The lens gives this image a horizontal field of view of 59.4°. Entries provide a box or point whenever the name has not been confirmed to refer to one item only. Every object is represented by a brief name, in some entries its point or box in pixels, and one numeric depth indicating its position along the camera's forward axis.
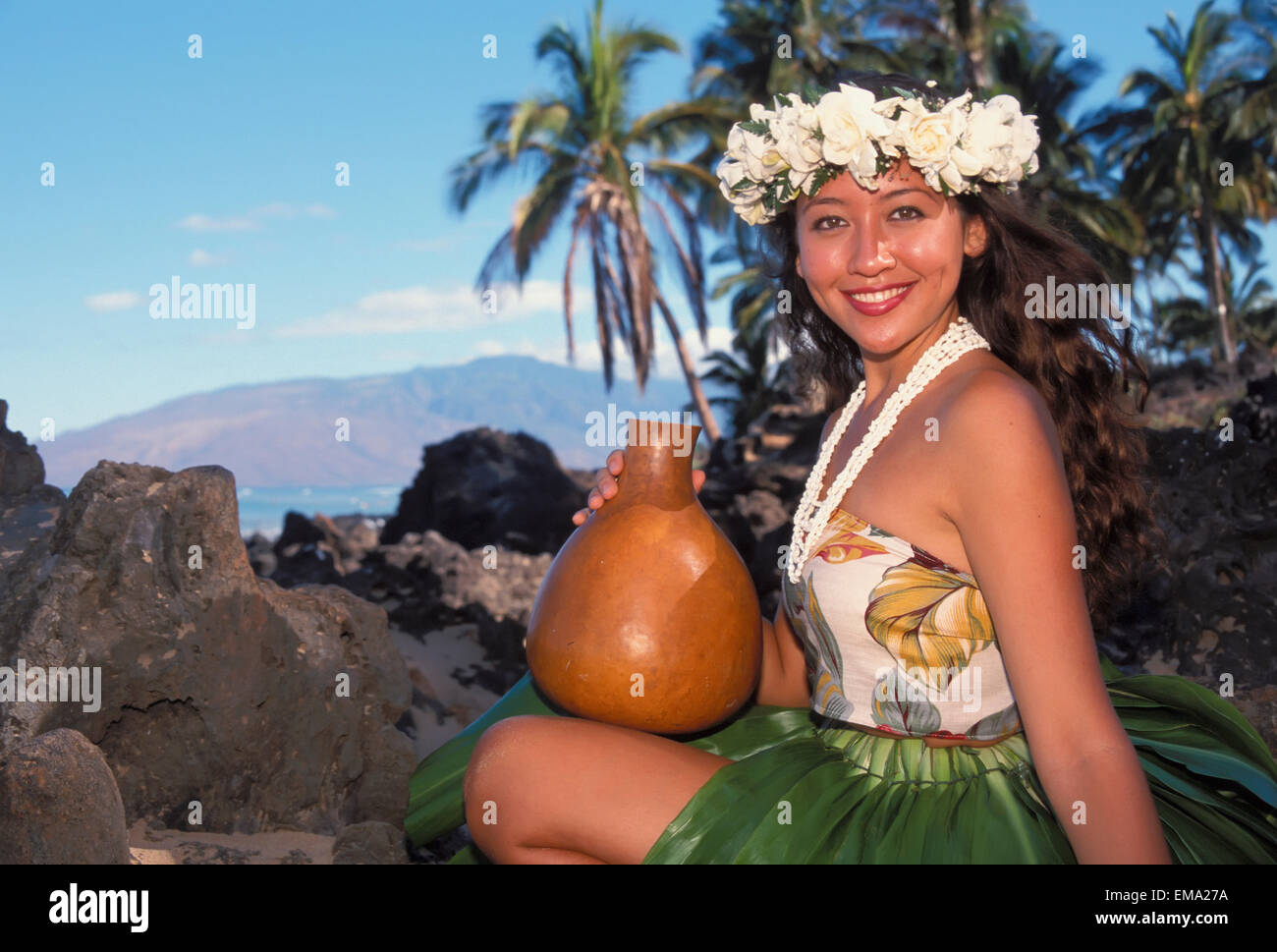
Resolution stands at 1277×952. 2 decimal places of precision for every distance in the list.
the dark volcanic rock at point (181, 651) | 3.05
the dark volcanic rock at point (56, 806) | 2.26
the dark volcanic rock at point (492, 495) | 9.95
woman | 2.02
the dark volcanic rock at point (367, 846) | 3.09
